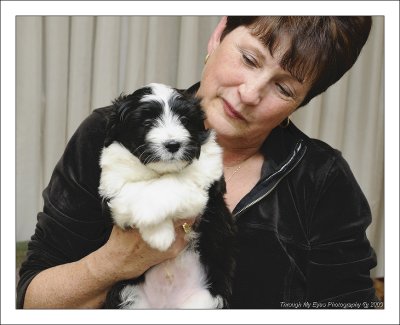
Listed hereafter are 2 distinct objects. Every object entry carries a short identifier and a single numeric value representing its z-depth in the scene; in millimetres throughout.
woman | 1362
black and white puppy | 1273
